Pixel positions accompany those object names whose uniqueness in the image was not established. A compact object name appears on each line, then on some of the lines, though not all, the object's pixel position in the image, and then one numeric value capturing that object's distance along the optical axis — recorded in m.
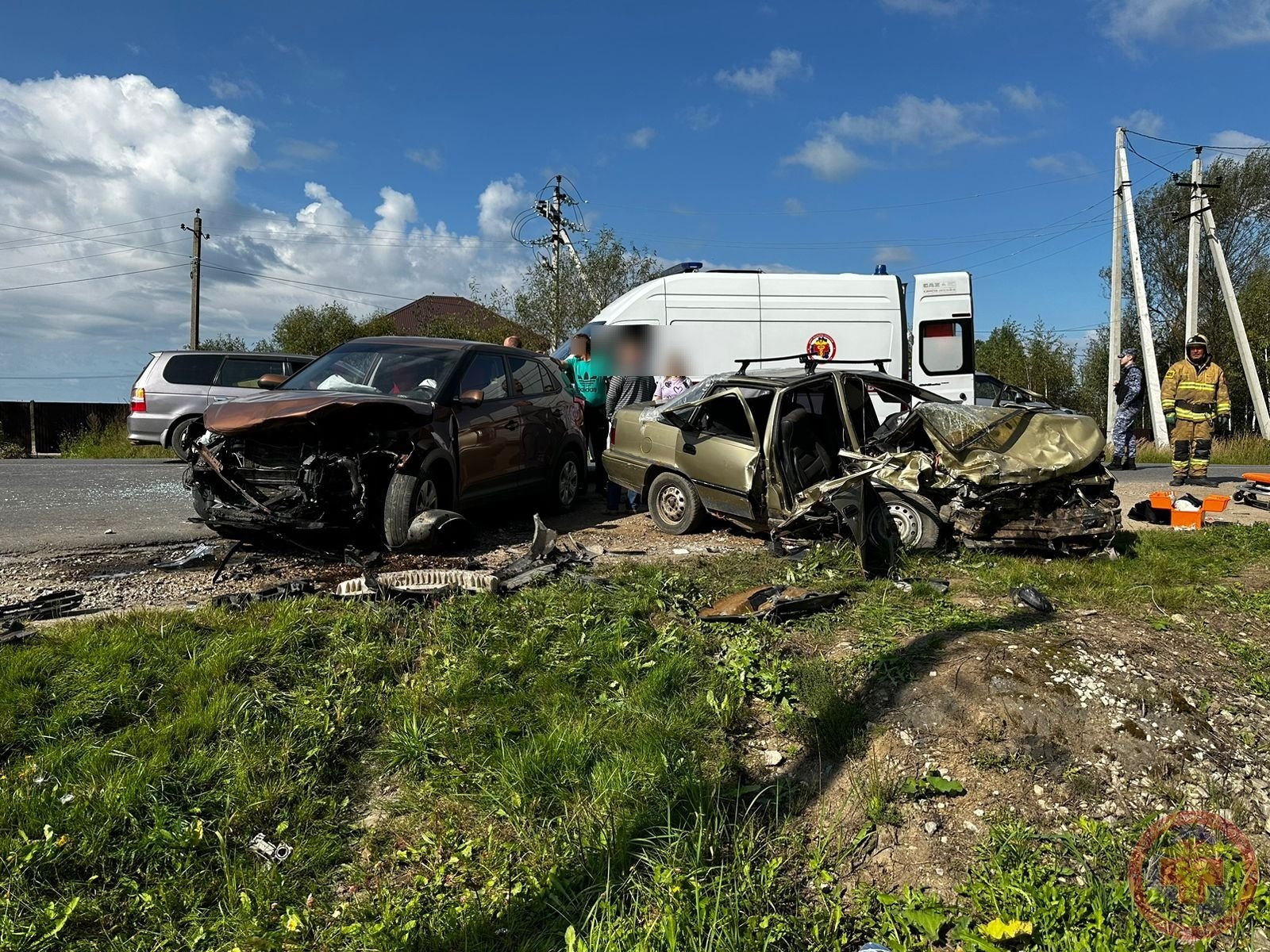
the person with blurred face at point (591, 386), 9.52
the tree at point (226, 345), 32.43
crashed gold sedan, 5.84
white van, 10.66
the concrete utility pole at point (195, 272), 29.36
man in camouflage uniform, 11.45
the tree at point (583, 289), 26.58
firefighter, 9.89
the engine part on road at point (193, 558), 5.56
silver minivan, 11.96
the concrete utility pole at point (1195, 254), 20.70
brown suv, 5.49
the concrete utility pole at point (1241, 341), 19.03
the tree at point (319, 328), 34.50
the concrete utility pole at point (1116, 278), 20.22
